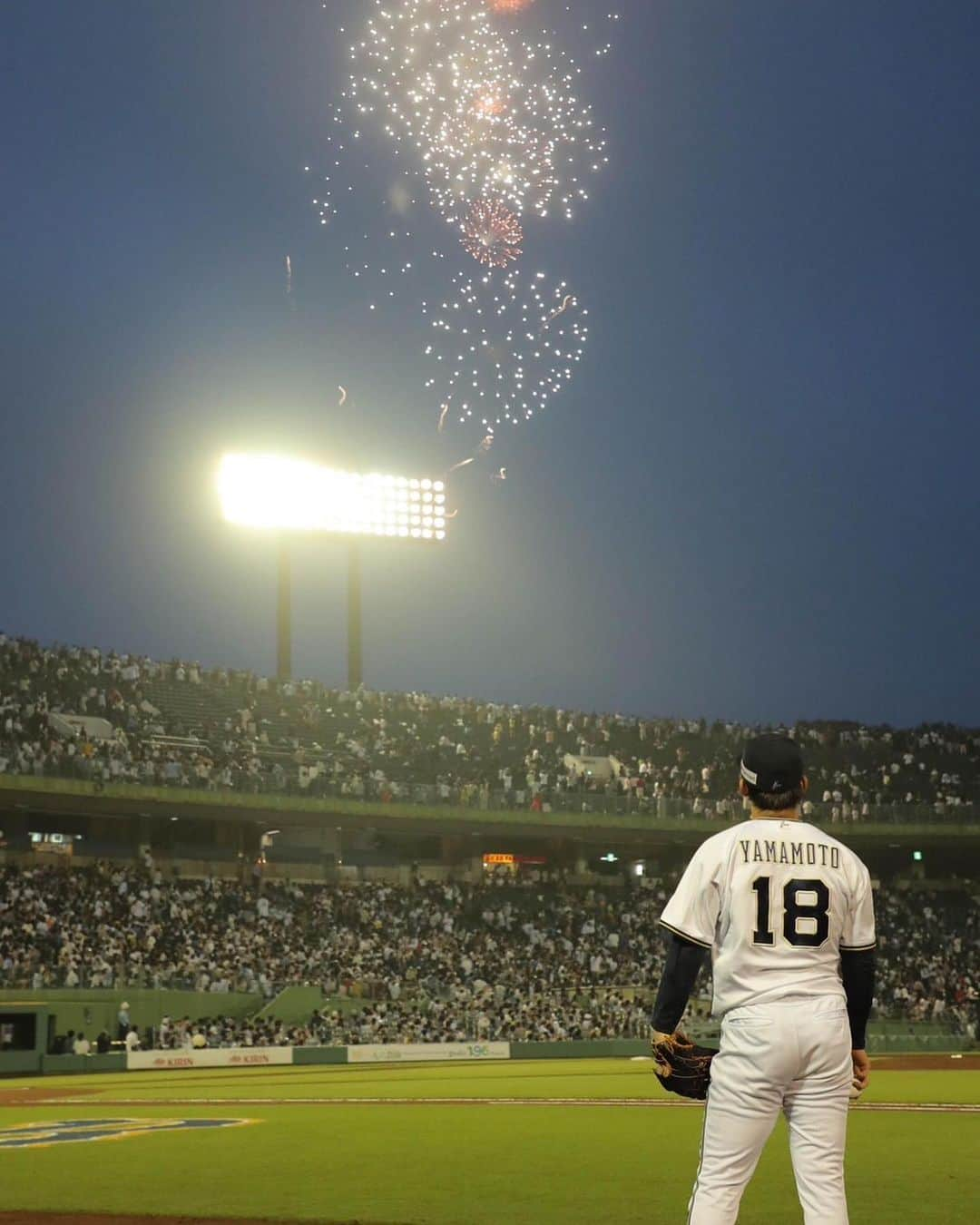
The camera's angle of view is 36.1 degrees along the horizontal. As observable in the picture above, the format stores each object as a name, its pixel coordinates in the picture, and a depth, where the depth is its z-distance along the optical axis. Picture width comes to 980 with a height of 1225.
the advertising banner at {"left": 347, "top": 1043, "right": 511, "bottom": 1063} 36.25
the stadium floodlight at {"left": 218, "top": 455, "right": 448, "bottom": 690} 49.38
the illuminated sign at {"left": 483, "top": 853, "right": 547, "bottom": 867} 52.47
